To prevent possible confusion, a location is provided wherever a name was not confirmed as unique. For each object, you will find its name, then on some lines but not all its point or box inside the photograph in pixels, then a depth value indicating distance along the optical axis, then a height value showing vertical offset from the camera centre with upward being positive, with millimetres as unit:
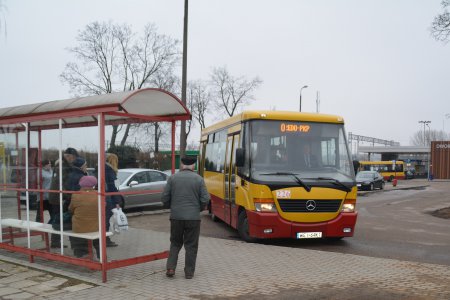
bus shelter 6742 +204
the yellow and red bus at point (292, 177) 9453 -413
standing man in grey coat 6727 -702
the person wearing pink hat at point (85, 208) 7109 -732
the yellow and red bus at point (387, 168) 59675 -1469
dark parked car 34312 -1771
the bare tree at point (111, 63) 46781 +9598
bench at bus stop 7061 -1139
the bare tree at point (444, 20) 18438 +5232
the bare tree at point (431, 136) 143612 +5896
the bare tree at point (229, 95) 60491 +7977
